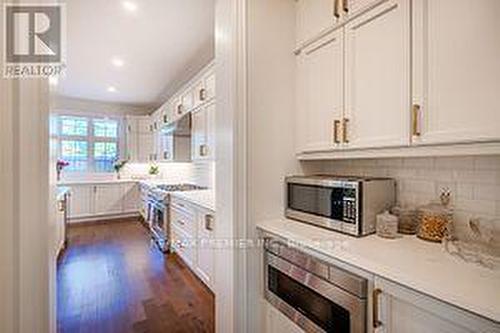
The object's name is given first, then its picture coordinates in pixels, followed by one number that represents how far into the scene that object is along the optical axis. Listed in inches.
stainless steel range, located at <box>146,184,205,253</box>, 146.5
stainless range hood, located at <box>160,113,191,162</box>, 147.7
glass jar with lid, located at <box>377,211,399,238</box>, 51.6
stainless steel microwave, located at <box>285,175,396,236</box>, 52.7
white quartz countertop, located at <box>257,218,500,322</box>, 29.7
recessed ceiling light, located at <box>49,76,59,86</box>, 38.8
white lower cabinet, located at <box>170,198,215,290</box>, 98.4
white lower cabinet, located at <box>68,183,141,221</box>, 217.2
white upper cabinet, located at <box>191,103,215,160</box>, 121.3
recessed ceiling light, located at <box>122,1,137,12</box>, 92.2
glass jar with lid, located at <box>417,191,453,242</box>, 49.0
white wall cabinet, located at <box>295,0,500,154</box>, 38.3
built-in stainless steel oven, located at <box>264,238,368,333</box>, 41.4
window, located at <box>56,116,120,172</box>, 235.1
